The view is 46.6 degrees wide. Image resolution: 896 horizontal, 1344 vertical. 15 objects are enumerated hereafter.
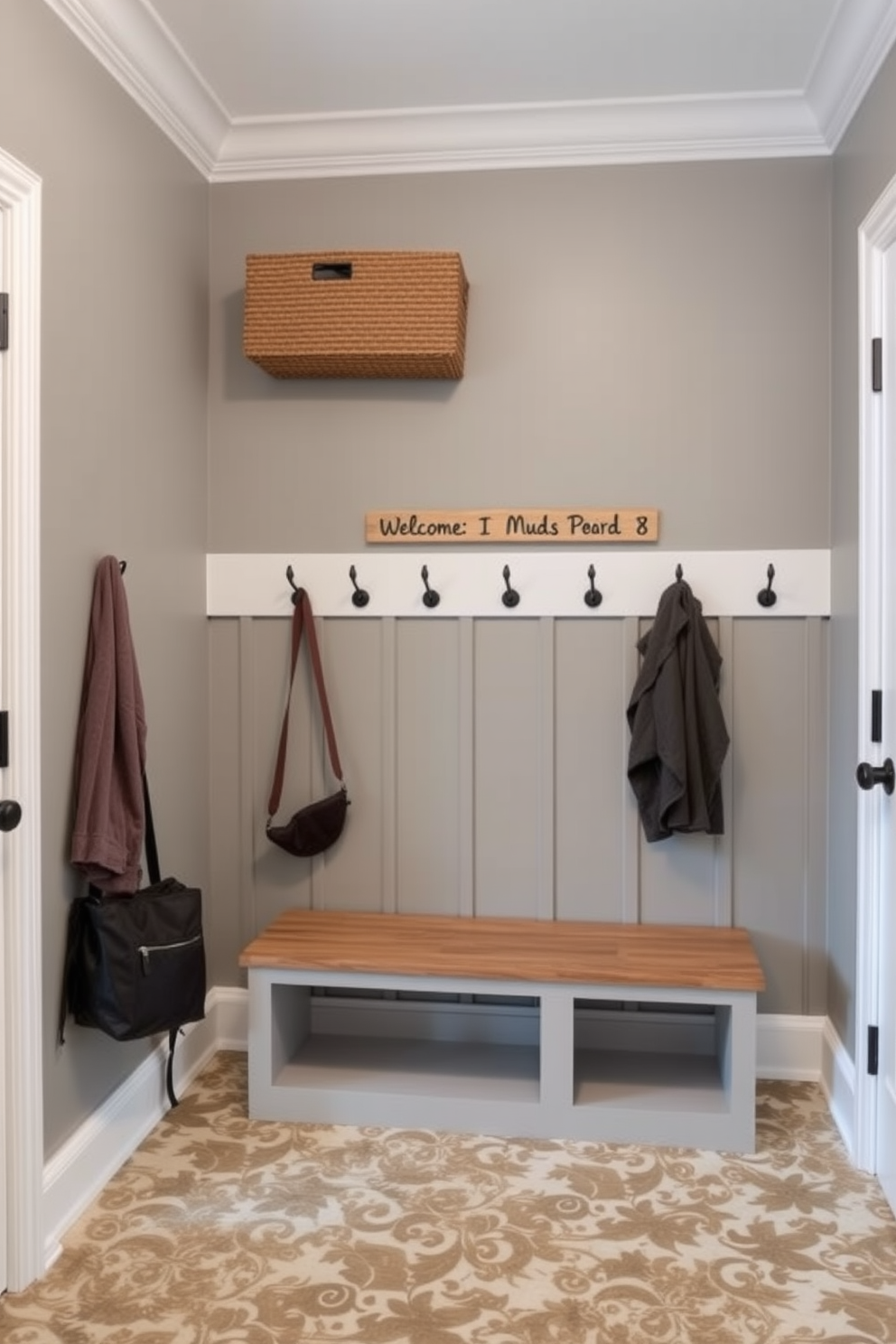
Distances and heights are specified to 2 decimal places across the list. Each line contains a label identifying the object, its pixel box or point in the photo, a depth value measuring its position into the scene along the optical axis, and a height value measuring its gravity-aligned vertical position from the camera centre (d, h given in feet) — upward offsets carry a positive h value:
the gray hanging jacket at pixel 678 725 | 8.54 -0.48
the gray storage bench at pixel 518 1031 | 7.92 -3.14
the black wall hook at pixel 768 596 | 8.87 +0.61
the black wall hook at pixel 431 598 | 9.22 +0.61
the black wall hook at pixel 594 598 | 9.04 +0.60
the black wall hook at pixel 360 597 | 9.32 +0.62
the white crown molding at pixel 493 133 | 8.34 +4.52
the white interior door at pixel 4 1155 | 6.21 -2.93
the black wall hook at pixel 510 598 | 9.12 +0.60
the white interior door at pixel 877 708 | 7.29 -0.29
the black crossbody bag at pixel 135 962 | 6.89 -2.02
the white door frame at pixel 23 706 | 6.18 -0.25
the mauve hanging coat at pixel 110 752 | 6.93 -0.60
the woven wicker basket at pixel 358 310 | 8.50 +2.94
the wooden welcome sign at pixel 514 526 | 9.02 +1.24
